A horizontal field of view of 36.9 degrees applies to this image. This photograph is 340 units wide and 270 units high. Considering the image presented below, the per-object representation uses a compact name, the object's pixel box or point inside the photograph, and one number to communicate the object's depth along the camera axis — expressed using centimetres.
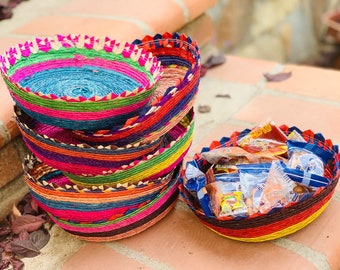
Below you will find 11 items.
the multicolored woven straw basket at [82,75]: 83
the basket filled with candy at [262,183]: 88
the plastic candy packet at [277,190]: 89
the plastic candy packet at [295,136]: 103
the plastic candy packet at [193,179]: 94
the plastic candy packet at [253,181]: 90
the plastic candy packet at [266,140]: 100
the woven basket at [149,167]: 90
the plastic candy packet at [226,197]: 90
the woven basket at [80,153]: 87
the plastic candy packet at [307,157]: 94
